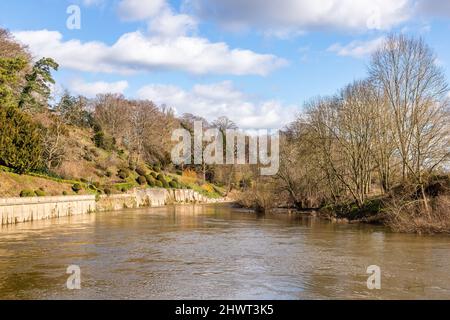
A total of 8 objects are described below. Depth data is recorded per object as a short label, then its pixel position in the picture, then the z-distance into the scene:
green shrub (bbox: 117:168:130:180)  67.88
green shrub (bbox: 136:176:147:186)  69.12
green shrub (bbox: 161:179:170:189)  72.26
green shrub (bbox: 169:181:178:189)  74.51
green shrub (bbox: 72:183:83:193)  49.22
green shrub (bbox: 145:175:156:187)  70.25
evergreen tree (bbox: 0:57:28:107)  44.72
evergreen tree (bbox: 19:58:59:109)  55.52
